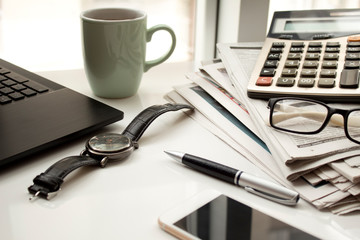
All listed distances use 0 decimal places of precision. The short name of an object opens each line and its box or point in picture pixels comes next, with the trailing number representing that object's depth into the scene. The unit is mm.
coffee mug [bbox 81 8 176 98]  682
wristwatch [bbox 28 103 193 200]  490
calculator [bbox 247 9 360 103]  604
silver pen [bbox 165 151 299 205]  472
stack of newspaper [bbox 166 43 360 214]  470
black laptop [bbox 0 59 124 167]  548
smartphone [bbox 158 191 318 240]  418
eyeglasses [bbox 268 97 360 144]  533
